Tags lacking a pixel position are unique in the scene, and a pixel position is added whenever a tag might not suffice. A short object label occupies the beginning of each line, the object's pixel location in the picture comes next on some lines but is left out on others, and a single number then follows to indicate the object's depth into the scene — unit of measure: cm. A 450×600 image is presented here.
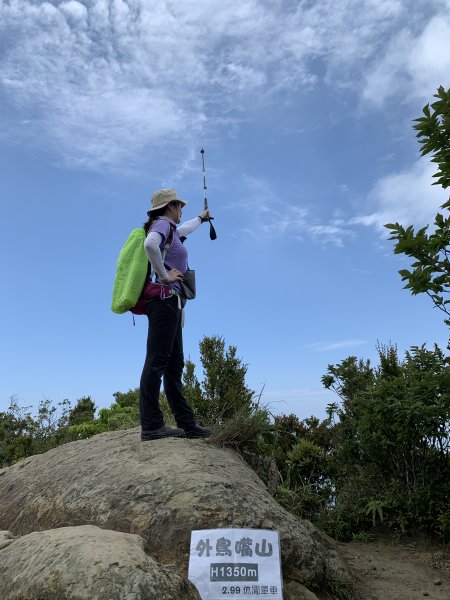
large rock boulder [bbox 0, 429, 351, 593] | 380
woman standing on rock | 505
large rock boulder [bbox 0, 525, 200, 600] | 269
